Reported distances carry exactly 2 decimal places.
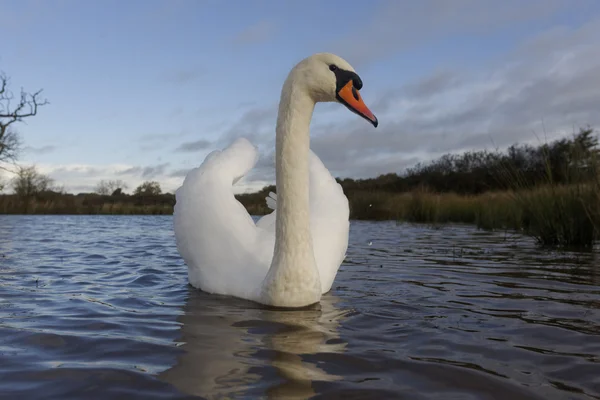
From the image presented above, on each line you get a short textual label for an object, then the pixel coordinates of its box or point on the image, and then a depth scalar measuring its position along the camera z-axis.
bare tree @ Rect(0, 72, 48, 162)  30.54
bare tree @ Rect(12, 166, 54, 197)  39.72
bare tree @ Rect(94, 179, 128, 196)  59.59
